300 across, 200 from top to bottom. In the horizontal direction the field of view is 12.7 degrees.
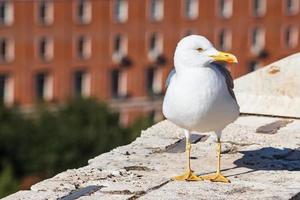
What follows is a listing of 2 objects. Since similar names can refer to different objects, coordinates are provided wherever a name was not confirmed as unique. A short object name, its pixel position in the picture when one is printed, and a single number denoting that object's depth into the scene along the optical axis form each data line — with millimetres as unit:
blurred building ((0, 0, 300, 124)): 49562
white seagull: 5871
